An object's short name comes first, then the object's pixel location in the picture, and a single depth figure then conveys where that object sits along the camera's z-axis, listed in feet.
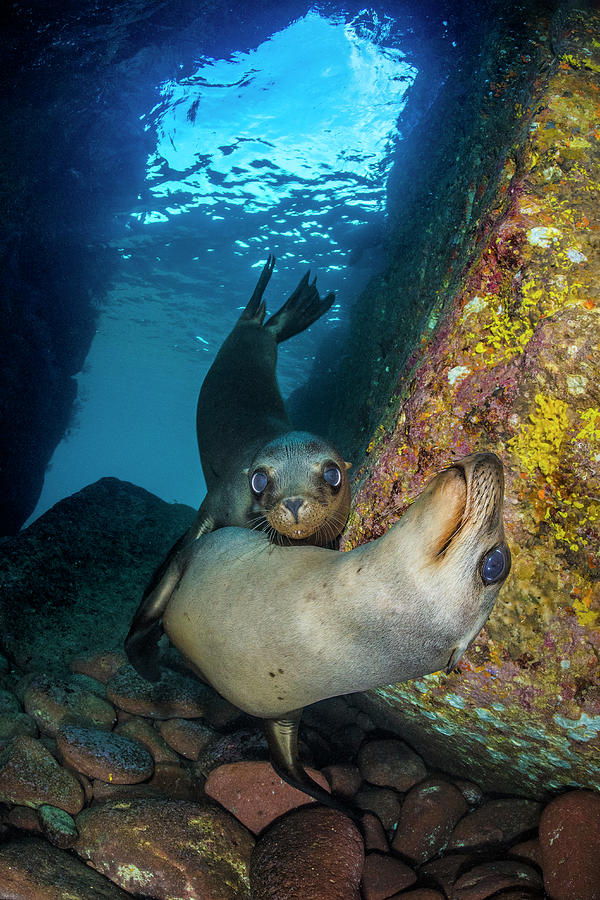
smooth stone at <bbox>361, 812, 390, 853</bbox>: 8.18
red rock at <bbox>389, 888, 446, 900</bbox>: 6.68
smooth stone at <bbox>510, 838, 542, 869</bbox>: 7.07
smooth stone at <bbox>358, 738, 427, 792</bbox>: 9.47
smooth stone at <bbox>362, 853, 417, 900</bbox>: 7.24
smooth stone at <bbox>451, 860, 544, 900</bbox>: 6.50
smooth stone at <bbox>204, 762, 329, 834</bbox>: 8.16
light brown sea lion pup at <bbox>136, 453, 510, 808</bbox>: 4.59
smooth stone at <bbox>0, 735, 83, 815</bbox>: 7.71
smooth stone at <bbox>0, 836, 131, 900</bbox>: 6.13
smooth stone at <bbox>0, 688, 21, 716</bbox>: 9.59
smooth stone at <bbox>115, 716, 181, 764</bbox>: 9.54
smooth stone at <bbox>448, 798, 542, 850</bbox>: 7.81
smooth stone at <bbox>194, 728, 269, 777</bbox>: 9.00
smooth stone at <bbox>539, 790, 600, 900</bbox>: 6.19
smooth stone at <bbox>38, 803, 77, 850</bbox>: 7.30
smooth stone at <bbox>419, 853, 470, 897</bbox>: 7.11
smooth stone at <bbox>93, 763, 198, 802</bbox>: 8.31
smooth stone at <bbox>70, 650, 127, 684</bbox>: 11.85
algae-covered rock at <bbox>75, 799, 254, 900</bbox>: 6.86
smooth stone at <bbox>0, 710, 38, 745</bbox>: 8.93
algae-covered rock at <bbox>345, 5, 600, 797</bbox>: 6.07
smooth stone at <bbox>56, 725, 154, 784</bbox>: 8.46
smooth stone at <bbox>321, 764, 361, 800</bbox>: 9.10
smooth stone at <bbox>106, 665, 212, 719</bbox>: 10.50
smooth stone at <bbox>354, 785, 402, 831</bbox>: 8.82
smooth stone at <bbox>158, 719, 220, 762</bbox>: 9.67
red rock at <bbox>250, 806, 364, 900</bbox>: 6.57
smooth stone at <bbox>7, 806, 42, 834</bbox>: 7.36
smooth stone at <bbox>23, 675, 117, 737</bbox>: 9.61
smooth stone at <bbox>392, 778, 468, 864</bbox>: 8.09
